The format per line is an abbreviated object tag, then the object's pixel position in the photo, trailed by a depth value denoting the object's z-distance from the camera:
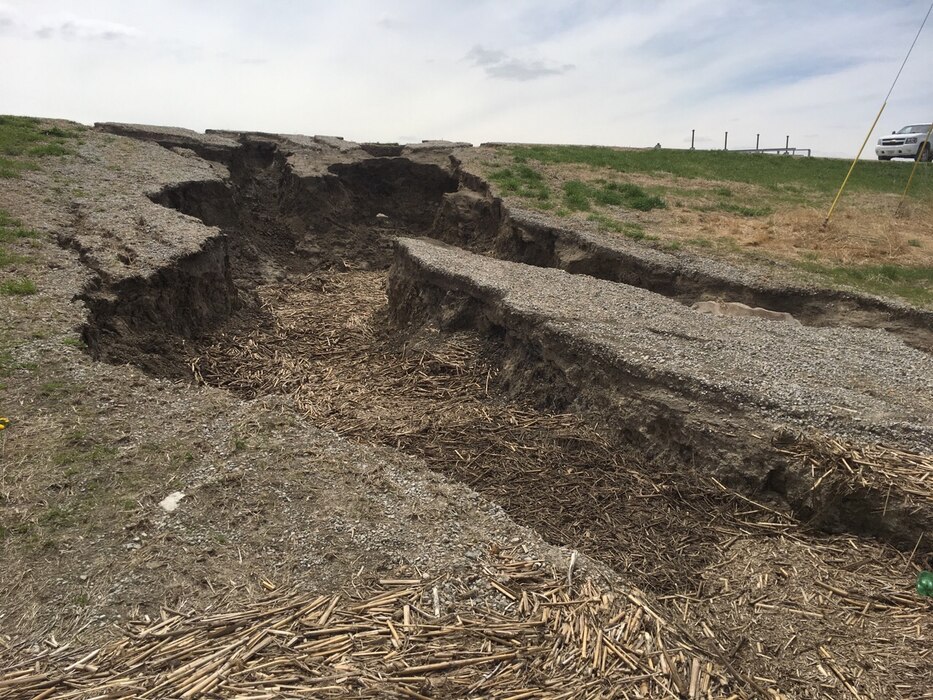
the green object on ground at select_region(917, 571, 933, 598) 4.42
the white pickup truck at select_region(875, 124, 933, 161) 25.72
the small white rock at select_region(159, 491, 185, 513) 4.45
